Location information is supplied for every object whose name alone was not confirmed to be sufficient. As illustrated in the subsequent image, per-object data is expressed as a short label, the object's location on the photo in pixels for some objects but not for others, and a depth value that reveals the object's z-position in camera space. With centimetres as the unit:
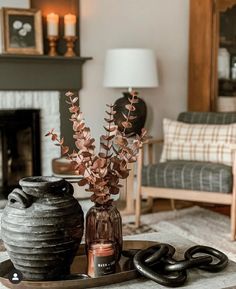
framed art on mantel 354
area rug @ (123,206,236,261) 294
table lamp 350
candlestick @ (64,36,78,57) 371
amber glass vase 147
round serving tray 138
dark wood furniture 391
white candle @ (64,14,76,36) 366
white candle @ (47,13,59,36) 361
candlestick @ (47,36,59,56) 365
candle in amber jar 145
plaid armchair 298
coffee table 141
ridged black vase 138
